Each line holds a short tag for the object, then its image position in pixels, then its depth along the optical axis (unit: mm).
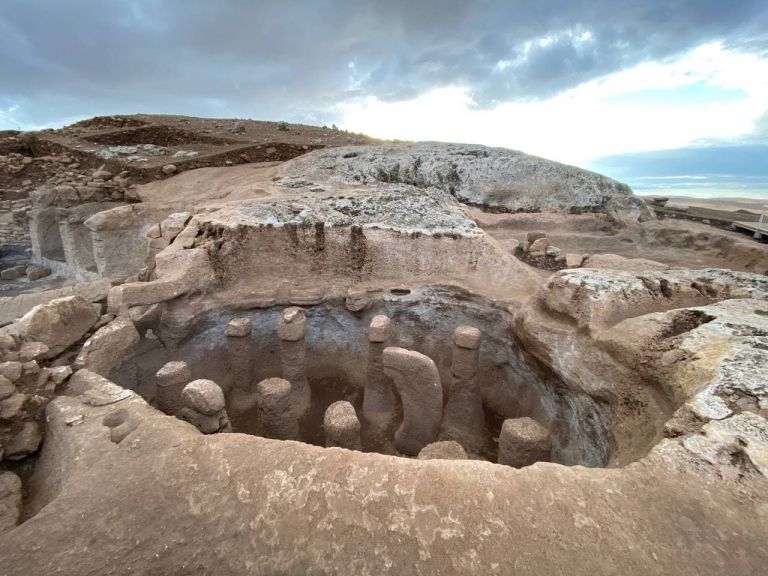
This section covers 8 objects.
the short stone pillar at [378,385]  4086
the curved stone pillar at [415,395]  3445
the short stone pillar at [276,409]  3354
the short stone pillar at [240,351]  4203
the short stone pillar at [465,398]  3814
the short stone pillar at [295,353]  4082
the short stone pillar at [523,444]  2787
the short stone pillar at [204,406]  2826
